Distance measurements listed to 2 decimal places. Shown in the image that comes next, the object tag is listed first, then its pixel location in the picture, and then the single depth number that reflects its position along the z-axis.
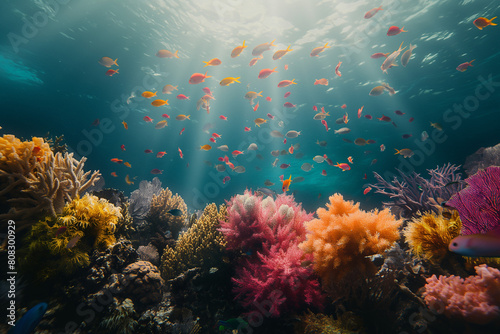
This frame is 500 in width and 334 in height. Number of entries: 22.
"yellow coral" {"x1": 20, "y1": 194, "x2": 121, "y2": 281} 2.76
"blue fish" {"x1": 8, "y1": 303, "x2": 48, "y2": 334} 1.77
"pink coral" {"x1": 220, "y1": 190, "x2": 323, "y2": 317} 2.52
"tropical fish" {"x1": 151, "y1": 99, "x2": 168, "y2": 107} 7.09
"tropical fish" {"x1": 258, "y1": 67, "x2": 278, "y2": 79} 6.91
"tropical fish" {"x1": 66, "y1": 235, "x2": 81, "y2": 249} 2.75
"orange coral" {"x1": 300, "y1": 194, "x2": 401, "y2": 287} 2.45
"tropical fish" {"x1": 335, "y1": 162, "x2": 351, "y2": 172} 7.94
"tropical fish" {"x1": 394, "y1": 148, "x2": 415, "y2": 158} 8.73
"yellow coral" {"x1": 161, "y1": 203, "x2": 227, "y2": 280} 3.63
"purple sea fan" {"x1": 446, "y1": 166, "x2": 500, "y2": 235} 2.04
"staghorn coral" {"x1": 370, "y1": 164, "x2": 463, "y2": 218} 4.53
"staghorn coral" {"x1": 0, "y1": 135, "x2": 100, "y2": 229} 3.14
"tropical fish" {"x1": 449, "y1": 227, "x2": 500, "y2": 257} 1.34
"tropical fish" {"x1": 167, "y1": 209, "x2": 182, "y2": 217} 5.16
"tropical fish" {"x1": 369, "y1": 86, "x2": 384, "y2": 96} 7.62
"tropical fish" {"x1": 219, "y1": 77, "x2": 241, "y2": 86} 6.73
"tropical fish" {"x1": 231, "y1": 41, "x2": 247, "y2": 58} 6.43
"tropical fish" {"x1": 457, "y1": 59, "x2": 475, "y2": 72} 7.50
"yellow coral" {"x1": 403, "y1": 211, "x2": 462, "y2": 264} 2.51
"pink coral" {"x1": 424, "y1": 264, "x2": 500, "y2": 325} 1.74
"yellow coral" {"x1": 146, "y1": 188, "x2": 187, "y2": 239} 5.97
